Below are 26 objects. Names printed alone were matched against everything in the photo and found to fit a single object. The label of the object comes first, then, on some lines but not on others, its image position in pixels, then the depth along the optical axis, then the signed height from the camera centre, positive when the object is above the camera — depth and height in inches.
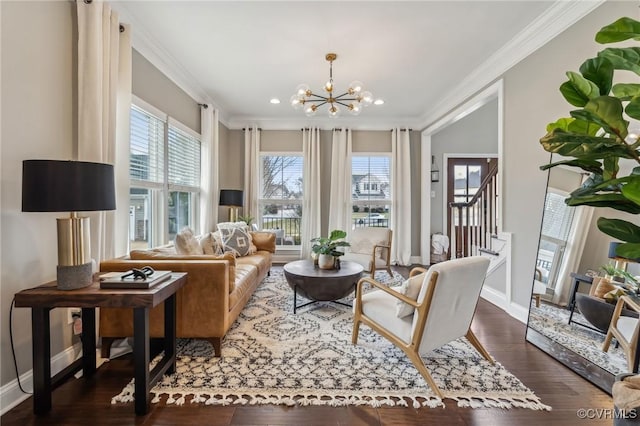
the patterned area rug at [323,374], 69.5 -45.5
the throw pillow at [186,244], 110.3 -13.5
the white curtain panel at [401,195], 219.5 +12.0
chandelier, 118.8 +49.2
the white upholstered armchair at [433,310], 70.9 -27.1
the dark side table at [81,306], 62.1 -24.1
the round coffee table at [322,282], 115.8 -29.7
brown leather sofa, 84.4 -29.4
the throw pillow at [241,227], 159.6 -9.9
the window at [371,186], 227.3 +20.0
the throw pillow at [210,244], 128.0 -16.0
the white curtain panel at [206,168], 174.2 +26.3
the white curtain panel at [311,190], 219.0 +15.8
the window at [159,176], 120.1 +16.4
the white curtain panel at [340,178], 219.8 +25.4
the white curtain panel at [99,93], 80.7 +34.6
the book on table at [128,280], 65.8 -17.0
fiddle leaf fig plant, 35.9 +11.2
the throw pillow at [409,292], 76.7 -22.0
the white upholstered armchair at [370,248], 170.6 -24.3
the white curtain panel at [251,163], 220.8 +36.2
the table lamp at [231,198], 183.5 +7.6
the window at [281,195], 227.9 +12.2
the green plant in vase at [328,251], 128.0 -18.5
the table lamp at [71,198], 57.4 +2.2
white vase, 127.6 -23.1
